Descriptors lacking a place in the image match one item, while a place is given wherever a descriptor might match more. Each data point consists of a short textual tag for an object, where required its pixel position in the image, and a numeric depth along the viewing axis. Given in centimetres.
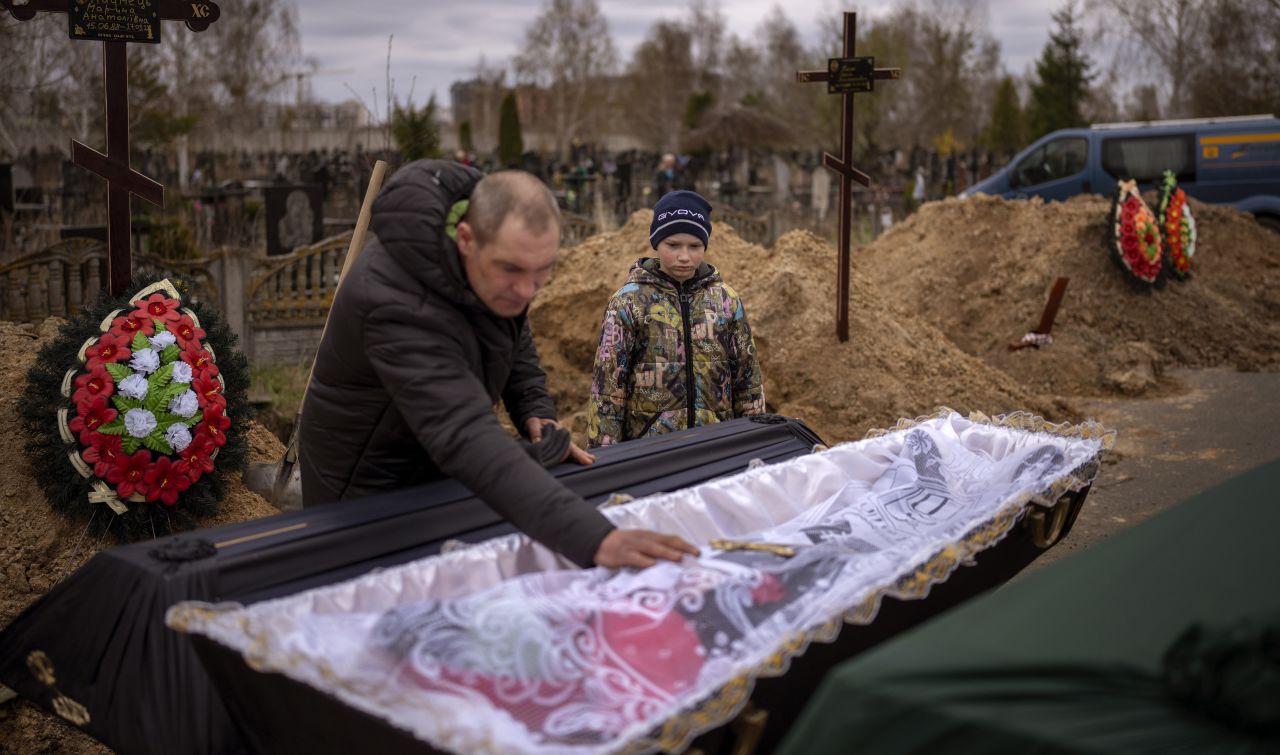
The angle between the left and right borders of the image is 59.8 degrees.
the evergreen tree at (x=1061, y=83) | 3659
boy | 432
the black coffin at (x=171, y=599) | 225
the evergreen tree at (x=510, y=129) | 3716
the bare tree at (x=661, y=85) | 5934
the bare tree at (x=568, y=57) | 5697
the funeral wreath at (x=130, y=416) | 402
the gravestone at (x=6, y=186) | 1373
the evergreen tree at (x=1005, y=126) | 4244
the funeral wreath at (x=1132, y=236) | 1141
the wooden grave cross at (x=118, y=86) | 419
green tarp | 136
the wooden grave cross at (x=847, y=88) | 716
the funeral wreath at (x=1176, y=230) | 1216
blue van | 1541
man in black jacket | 229
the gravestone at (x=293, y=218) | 1213
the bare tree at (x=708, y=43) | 6322
